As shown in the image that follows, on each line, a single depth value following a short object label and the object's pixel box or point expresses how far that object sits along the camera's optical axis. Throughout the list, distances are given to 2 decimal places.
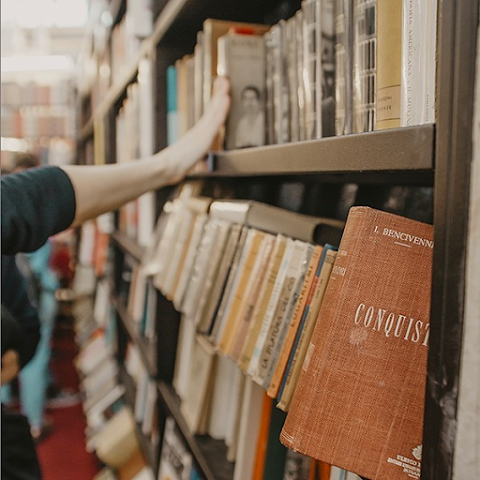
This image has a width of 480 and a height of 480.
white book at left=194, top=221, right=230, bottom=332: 1.07
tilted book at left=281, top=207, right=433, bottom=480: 0.56
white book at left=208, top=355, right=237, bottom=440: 1.29
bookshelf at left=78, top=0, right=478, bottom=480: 0.46
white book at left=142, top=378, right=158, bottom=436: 1.92
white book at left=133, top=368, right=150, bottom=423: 2.16
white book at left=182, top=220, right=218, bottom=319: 1.13
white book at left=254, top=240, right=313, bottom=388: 0.78
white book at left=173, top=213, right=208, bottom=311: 1.23
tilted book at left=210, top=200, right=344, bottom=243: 0.83
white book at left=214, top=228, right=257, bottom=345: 0.97
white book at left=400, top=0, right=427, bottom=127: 0.58
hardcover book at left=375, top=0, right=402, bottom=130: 0.63
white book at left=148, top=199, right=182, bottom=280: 1.43
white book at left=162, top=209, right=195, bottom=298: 1.32
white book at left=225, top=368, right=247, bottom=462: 1.18
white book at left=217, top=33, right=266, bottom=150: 1.13
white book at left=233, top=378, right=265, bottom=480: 1.05
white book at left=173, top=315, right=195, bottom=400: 1.52
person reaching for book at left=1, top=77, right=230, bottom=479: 1.05
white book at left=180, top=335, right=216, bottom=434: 1.31
